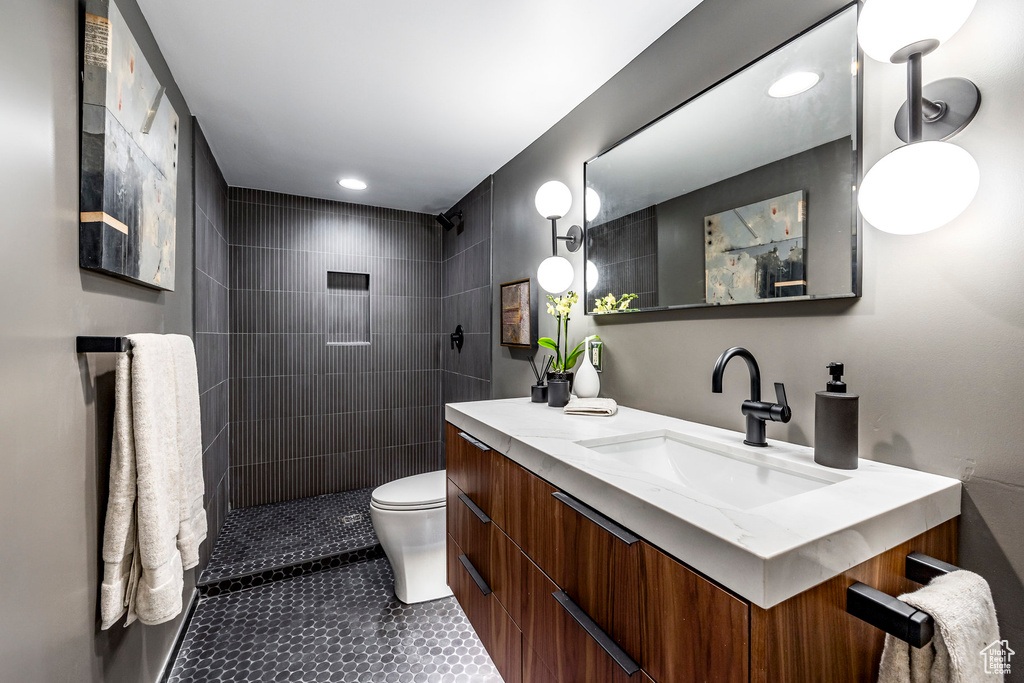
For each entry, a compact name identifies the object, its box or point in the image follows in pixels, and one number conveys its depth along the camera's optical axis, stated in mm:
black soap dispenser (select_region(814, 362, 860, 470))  880
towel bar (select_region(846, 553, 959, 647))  571
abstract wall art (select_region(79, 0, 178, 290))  1032
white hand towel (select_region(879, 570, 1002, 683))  621
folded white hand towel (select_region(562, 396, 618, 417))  1454
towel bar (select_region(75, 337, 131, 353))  1000
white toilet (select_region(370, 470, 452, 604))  2041
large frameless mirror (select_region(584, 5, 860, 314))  1003
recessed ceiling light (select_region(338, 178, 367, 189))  2861
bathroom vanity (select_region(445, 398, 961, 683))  587
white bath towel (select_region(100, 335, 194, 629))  1073
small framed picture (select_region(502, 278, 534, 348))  2289
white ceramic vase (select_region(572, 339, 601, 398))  1667
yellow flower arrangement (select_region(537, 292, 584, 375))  1781
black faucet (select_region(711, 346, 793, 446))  1029
